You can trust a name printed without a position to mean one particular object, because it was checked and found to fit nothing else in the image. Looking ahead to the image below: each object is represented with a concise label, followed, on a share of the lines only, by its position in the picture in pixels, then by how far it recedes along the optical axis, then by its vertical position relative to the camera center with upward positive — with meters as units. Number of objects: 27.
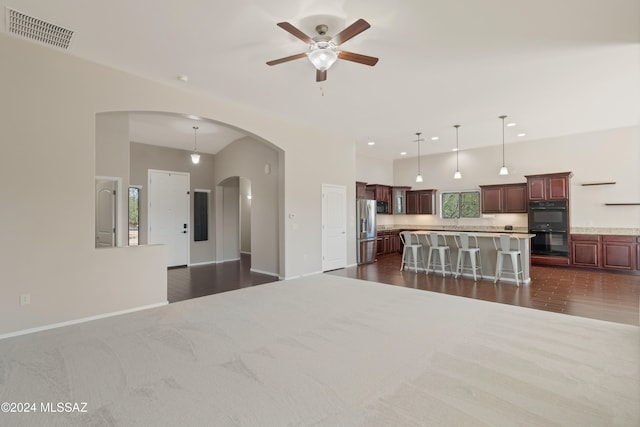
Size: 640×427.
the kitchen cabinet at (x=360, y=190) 8.79 +0.76
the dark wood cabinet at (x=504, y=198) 8.38 +0.47
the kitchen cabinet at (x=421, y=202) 10.24 +0.48
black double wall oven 7.52 -0.31
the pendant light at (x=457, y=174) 6.87 +0.96
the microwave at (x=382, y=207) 10.24 +0.31
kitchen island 5.98 -0.78
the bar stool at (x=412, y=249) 7.09 -0.77
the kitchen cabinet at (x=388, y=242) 10.02 -0.85
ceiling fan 3.10 +1.67
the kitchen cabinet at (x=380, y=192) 10.09 +0.82
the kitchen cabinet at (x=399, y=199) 10.76 +0.59
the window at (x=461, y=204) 9.51 +0.35
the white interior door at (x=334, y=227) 7.20 -0.23
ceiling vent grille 3.06 +1.98
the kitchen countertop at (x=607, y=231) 6.95 -0.39
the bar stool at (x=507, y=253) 5.80 -0.72
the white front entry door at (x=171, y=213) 7.52 +0.14
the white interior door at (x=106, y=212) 5.42 +0.13
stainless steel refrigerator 8.31 -0.36
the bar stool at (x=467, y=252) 6.27 -0.78
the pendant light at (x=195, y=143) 7.01 +1.88
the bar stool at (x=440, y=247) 6.70 -0.68
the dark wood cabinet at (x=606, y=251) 6.73 -0.84
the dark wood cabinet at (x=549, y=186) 7.51 +0.71
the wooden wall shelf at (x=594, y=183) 7.26 +0.73
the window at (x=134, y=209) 7.29 +0.23
